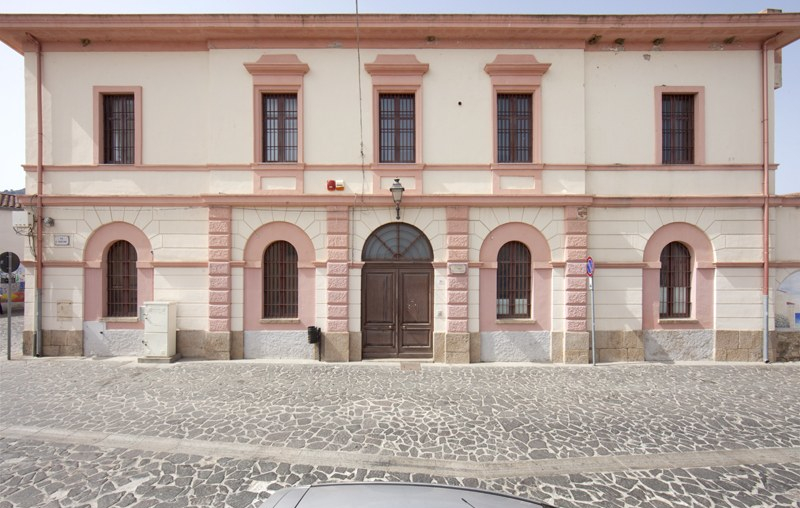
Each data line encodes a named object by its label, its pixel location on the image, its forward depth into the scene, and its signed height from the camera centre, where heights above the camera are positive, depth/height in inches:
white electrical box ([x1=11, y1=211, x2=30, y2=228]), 334.0 +35.0
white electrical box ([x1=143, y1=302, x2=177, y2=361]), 323.6 -73.5
